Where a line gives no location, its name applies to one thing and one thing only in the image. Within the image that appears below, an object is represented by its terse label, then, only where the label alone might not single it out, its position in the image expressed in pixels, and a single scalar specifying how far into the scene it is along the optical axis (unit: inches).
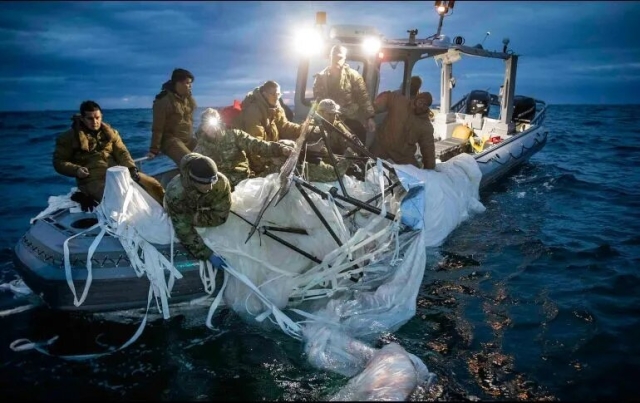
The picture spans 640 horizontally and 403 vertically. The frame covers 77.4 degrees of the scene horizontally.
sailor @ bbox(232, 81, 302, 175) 228.7
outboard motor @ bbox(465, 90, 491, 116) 551.2
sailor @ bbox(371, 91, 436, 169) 276.3
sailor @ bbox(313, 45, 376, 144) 275.1
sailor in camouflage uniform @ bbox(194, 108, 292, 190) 198.8
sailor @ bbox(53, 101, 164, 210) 193.2
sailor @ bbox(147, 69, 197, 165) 237.0
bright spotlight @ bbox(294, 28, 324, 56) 313.0
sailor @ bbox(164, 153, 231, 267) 162.9
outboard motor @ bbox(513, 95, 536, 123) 560.7
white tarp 172.6
